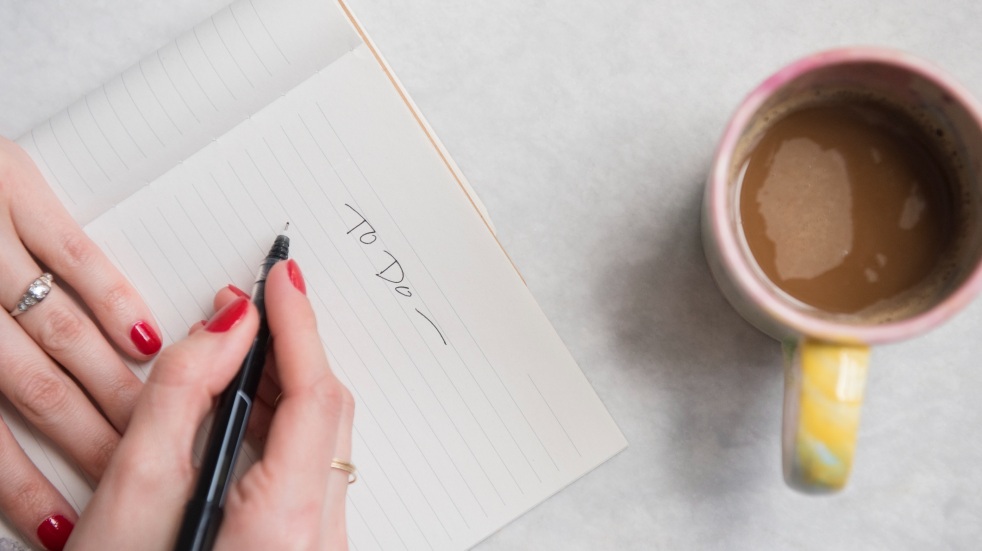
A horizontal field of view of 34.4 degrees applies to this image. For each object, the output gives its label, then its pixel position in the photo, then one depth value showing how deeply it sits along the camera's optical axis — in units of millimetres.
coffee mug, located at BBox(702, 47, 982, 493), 399
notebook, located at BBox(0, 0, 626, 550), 441
